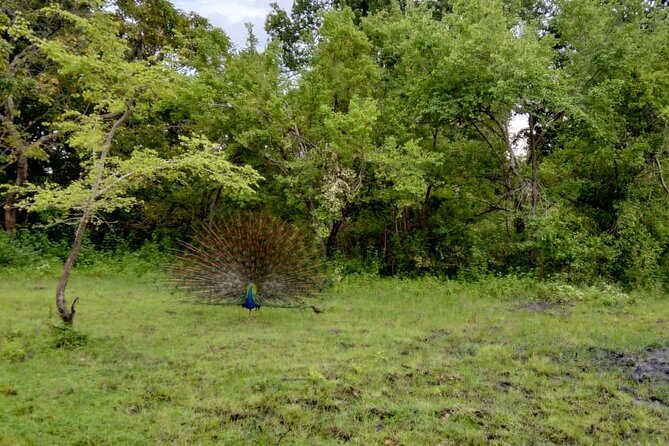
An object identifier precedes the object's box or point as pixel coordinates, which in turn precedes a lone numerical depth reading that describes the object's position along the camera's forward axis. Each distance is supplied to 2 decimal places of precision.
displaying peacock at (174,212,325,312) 9.41
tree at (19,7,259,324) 7.61
